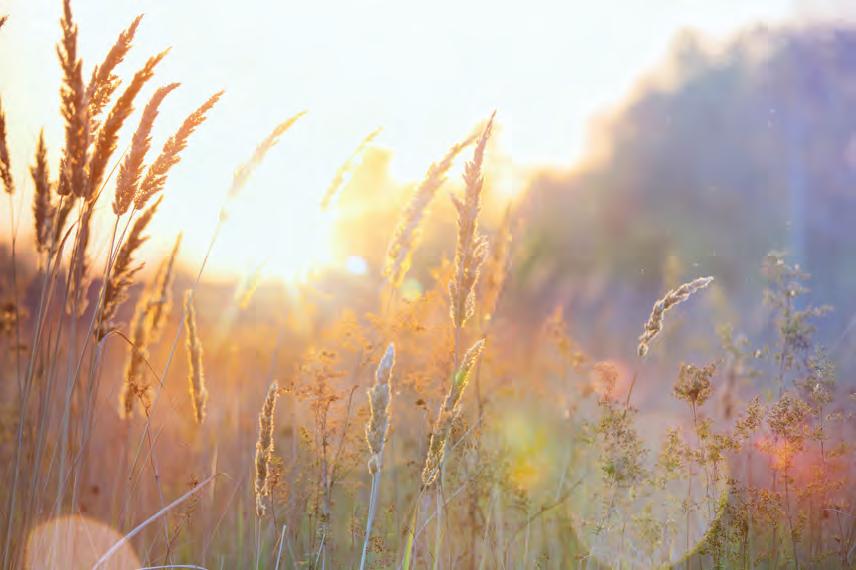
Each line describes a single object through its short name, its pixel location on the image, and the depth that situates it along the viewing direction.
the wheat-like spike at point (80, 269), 2.55
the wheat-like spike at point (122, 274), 2.52
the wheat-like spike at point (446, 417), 2.20
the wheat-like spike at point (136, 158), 2.38
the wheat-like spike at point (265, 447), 2.31
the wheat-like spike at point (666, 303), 2.39
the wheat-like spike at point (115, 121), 2.32
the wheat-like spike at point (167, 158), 2.44
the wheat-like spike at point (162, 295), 3.18
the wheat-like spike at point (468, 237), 2.34
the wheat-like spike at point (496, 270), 3.41
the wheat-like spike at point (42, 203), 2.48
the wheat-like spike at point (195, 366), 2.76
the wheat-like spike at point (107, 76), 2.39
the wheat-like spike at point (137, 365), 2.93
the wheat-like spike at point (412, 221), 2.94
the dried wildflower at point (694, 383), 2.84
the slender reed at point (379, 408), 2.03
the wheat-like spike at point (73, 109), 2.28
